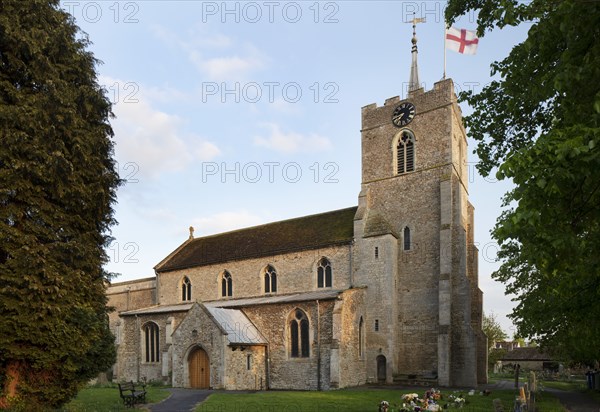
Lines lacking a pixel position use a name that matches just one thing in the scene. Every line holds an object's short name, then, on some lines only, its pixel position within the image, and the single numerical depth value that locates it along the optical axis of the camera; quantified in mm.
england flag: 25406
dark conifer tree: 13641
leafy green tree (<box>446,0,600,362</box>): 6137
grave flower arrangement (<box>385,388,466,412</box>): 15039
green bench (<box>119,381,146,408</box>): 18578
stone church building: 27297
